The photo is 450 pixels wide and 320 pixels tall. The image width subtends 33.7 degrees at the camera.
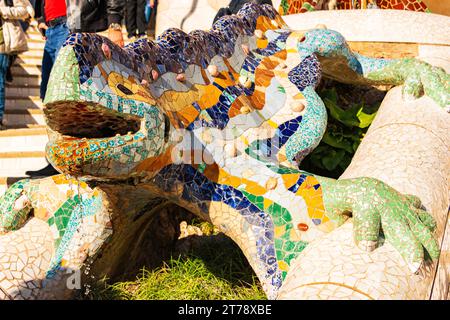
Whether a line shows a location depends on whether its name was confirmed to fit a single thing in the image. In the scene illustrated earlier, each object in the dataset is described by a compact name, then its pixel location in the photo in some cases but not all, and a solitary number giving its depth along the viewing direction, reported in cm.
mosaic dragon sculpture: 382
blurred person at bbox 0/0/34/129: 776
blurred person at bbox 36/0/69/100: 722
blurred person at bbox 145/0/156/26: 884
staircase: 682
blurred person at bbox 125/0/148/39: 884
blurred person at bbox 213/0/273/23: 686
